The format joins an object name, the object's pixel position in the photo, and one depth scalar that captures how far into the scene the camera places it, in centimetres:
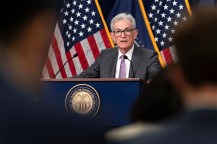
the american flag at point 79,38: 1305
